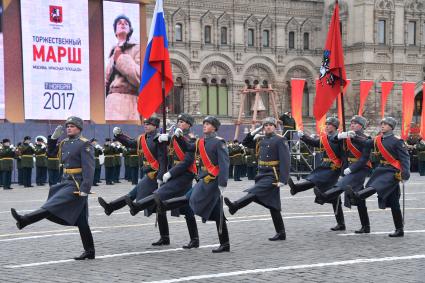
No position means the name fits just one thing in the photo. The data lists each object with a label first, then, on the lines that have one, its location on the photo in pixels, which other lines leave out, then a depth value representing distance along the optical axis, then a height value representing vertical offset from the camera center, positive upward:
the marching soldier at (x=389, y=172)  11.86 -1.01
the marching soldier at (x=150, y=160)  11.27 -0.78
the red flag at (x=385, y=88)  35.44 +0.64
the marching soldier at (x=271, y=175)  11.38 -1.00
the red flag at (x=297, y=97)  31.60 +0.25
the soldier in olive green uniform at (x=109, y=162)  26.19 -1.83
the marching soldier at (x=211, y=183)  10.55 -1.02
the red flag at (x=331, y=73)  13.96 +0.51
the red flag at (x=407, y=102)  32.74 +0.03
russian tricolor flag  12.62 +0.47
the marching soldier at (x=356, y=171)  12.10 -1.02
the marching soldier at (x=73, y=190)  9.79 -1.03
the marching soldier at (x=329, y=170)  12.48 -1.02
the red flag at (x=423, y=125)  32.44 -0.92
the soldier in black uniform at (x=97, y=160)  25.78 -1.76
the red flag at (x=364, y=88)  35.01 +0.64
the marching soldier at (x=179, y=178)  10.86 -0.99
